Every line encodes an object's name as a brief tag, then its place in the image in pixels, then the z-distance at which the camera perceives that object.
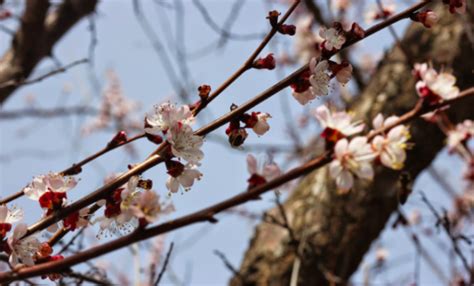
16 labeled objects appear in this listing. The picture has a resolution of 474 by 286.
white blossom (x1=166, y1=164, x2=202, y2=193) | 0.60
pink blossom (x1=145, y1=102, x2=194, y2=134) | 0.59
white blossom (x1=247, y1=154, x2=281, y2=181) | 0.63
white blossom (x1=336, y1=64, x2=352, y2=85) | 0.61
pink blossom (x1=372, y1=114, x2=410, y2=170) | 0.61
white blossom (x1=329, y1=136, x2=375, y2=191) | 0.59
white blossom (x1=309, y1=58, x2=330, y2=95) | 0.60
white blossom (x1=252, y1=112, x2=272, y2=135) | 0.61
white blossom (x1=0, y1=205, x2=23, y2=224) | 0.58
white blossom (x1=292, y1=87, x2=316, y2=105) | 0.62
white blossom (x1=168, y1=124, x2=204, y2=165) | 0.58
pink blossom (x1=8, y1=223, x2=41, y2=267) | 0.57
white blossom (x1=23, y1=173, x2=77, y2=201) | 0.59
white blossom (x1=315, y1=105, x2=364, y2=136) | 0.61
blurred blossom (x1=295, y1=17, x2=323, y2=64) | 2.70
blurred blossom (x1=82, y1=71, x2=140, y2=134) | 4.70
